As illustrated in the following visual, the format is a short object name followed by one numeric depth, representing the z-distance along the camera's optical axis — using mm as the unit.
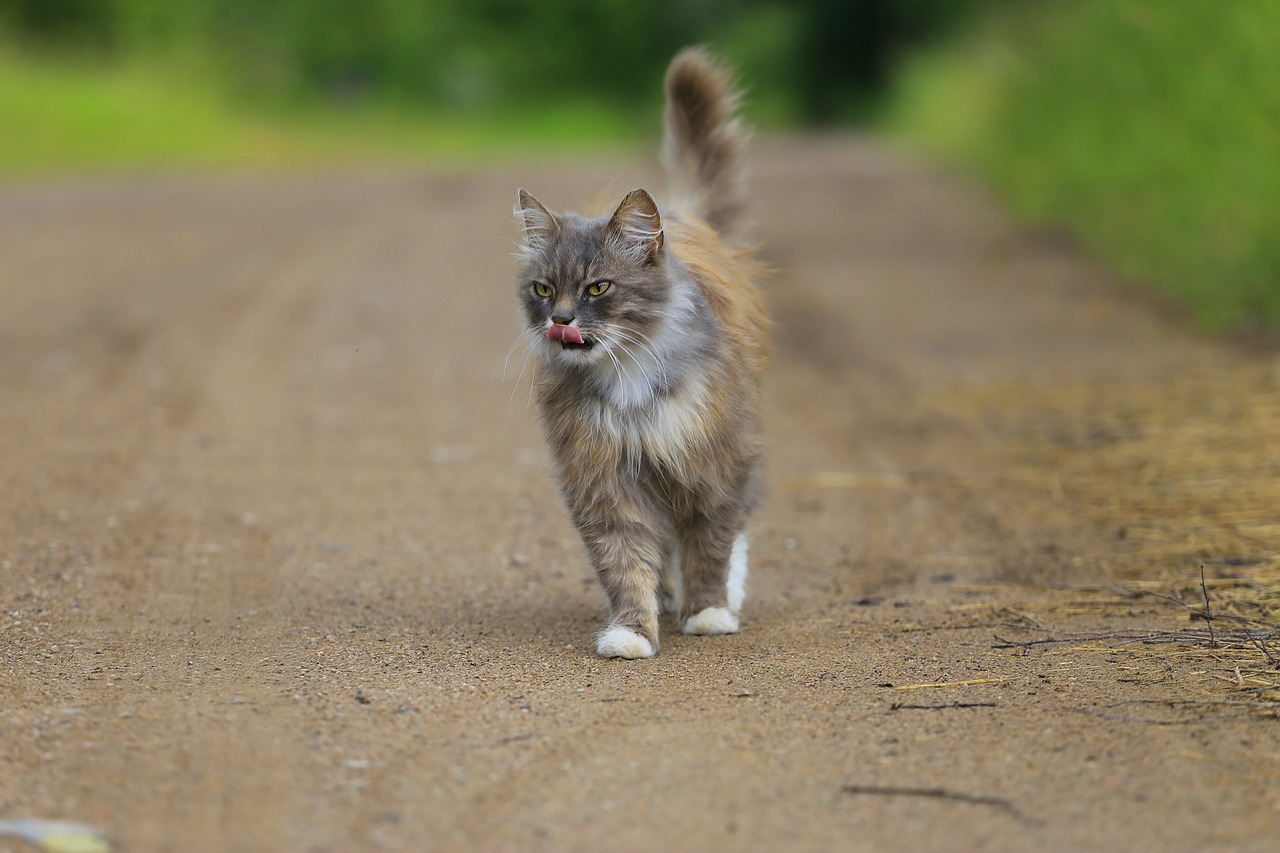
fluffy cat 9336
